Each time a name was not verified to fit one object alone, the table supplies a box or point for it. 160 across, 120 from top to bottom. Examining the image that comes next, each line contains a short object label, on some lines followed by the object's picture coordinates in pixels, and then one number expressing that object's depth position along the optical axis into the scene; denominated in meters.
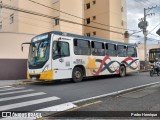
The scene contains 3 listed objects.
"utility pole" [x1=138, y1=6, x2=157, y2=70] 37.34
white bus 15.82
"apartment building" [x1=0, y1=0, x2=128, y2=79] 22.55
